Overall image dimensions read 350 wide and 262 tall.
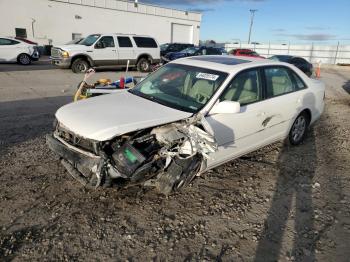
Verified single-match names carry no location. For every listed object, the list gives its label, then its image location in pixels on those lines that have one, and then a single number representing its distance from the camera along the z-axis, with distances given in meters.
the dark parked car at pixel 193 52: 20.78
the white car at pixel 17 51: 17.20
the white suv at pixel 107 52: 15.02
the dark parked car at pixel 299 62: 20.50
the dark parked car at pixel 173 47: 24.12
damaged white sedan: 3.39
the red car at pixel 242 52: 24.41
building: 27.72
